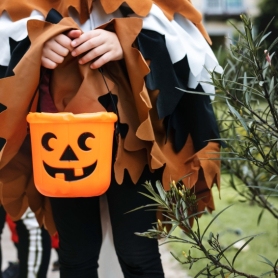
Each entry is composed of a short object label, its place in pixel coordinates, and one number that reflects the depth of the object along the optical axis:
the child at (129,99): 1.44
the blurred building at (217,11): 19.23
